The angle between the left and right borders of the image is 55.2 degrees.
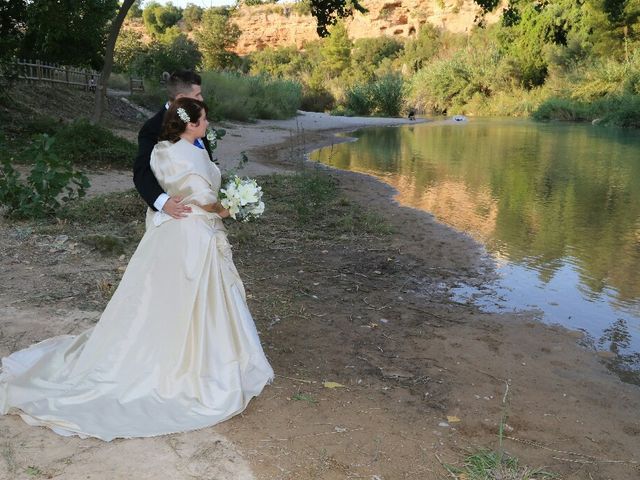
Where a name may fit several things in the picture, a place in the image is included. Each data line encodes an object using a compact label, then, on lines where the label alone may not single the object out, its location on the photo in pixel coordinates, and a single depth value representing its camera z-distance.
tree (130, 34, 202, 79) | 26.16
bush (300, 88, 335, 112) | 47.41
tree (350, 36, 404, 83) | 68.27
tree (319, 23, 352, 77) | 67.19
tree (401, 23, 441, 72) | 58.42
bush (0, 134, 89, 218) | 7.11
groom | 3.36
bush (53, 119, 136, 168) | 11.20
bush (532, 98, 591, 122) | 34.50
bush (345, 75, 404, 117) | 42.31
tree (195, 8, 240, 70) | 56.81
